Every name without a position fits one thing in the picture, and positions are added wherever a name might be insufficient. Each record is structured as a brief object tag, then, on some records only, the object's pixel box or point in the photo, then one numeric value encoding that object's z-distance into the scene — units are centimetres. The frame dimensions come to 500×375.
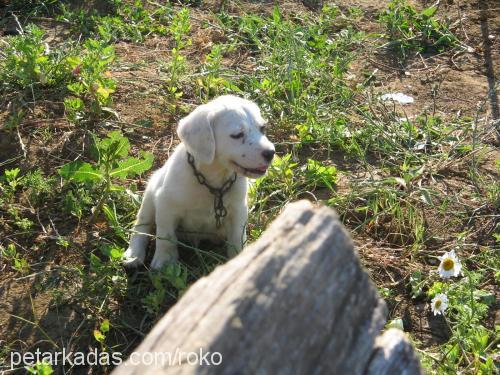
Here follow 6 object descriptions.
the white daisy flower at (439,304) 362
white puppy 358
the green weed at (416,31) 645
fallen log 194
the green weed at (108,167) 393
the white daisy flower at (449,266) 376
